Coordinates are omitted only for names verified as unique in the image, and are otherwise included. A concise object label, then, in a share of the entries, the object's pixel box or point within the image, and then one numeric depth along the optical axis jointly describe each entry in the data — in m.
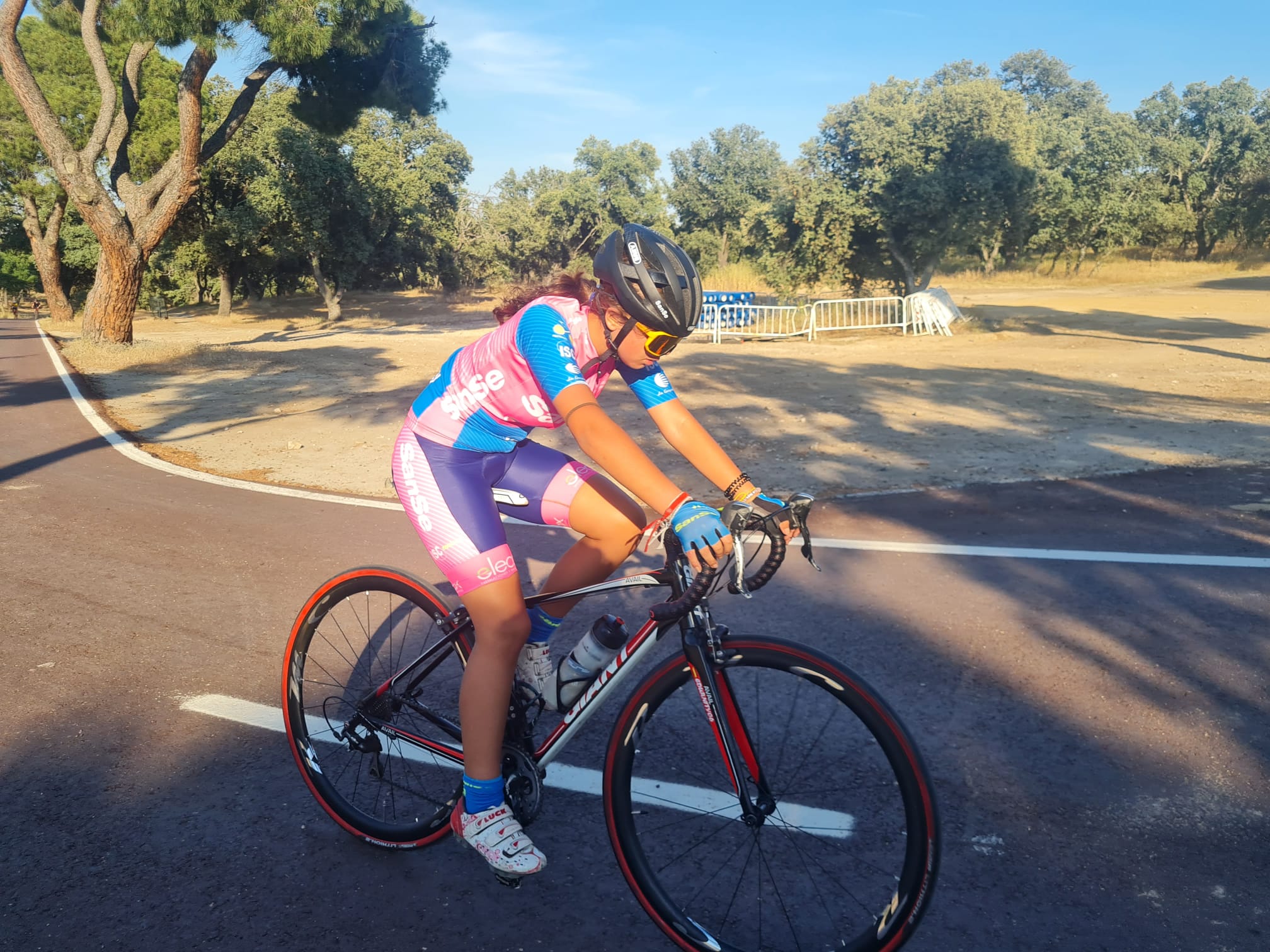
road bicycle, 2.42
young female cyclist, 2.67
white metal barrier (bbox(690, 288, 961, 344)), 28.22
